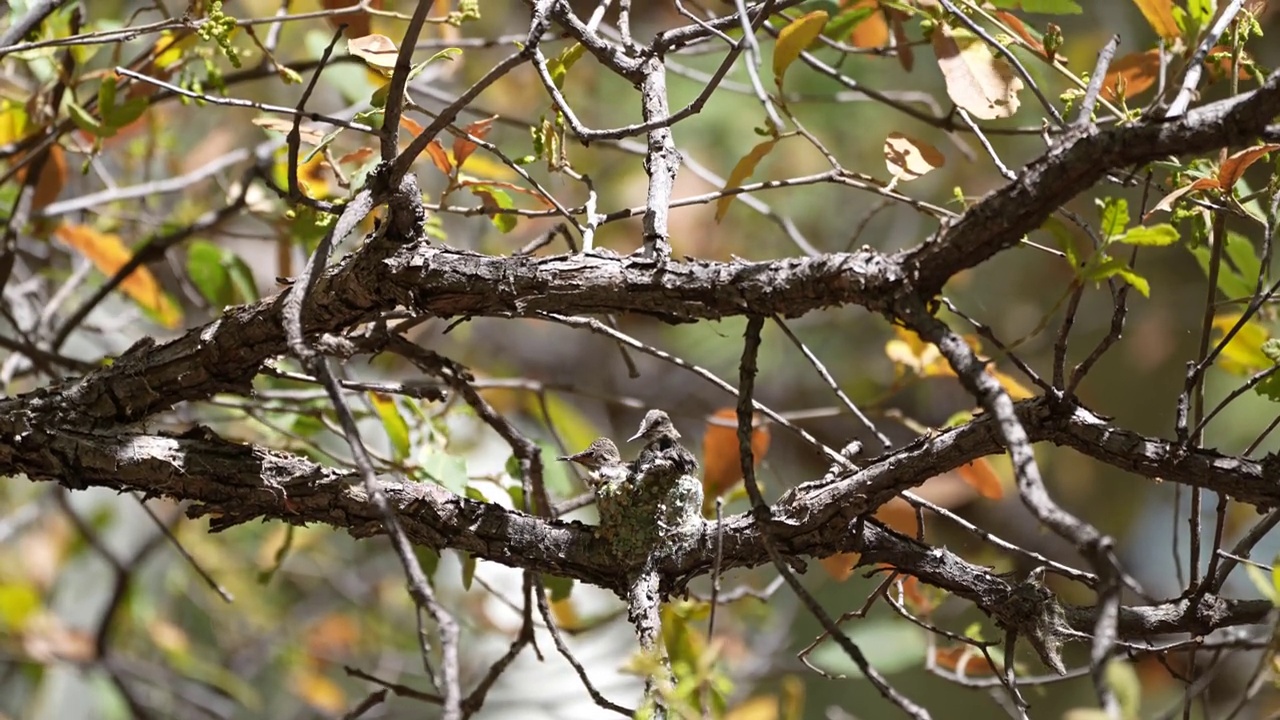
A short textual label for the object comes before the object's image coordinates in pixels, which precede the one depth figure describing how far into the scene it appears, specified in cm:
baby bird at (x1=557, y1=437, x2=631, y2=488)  507
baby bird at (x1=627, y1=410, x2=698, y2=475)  506
